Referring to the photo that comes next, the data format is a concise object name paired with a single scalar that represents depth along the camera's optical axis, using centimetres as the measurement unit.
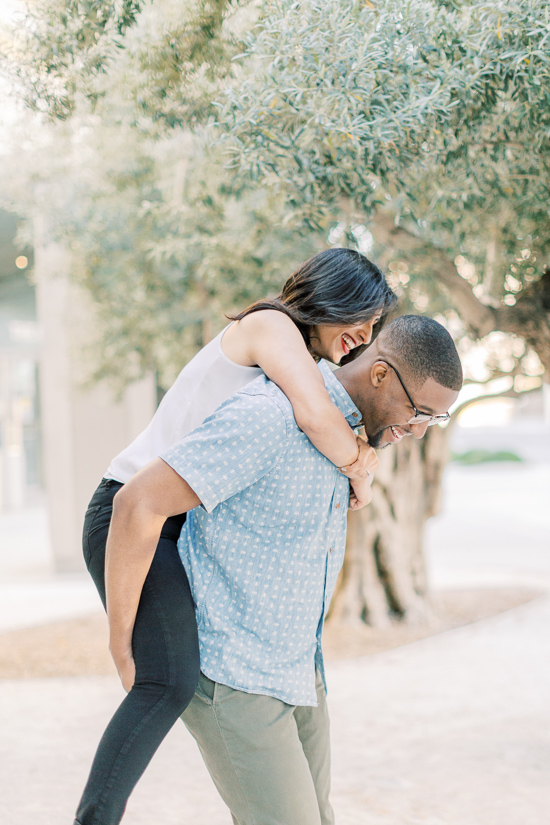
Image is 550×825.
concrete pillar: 945
